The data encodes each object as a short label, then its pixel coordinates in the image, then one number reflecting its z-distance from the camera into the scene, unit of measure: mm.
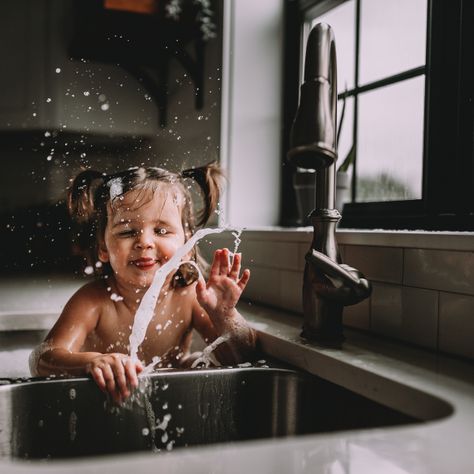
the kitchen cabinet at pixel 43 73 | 1618
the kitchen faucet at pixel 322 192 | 755
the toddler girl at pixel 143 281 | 1047
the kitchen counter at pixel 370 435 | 363
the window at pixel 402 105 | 986
